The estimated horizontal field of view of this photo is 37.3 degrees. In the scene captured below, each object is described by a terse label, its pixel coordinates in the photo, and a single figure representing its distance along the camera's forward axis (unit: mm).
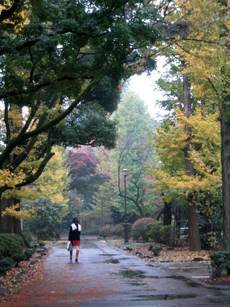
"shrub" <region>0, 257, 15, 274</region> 9400
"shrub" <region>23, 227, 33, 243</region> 23631
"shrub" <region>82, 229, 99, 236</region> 48625
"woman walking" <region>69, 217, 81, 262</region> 14160
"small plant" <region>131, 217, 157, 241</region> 25088
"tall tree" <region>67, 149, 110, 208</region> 45969
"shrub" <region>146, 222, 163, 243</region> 21984
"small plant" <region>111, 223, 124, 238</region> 32594
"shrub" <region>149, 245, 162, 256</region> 15009
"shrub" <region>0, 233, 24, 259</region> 12430
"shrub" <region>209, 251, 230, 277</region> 8688
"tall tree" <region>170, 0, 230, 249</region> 10523
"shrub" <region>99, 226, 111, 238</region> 36812
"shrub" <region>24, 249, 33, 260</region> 12249
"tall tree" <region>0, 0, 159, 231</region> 6633
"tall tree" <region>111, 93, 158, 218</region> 33062
